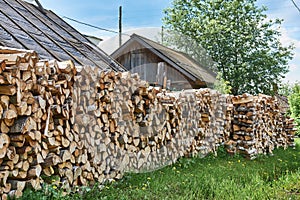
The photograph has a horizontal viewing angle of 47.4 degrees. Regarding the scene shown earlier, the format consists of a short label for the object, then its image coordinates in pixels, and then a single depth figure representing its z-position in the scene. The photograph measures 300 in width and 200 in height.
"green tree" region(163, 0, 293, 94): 15.72
